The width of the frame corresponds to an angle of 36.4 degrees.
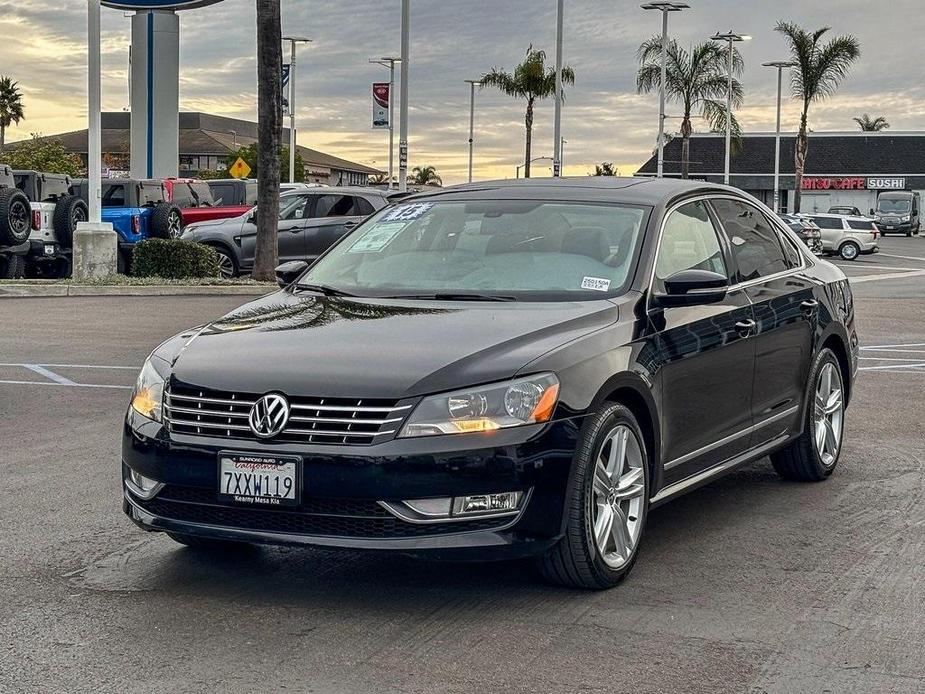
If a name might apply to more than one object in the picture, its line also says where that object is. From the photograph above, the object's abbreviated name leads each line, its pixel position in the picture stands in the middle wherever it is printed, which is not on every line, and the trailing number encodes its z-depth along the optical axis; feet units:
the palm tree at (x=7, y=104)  338.13
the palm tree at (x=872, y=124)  430.61
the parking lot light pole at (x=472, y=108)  260.21
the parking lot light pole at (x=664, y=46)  183.32
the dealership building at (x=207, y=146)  338.13
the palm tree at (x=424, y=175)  383.24
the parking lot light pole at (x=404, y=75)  119.24
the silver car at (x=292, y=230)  82.28
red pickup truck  92.63
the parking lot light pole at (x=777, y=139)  220.02
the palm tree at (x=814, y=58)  209.51
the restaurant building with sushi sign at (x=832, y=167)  306.96
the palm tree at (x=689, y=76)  206.90
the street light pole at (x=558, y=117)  154.30
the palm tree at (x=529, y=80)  212.43
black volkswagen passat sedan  15.90
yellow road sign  134.72
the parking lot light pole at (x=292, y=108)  191.42
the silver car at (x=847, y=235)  160.86
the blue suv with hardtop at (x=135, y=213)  85.56
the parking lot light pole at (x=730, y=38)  208.91
